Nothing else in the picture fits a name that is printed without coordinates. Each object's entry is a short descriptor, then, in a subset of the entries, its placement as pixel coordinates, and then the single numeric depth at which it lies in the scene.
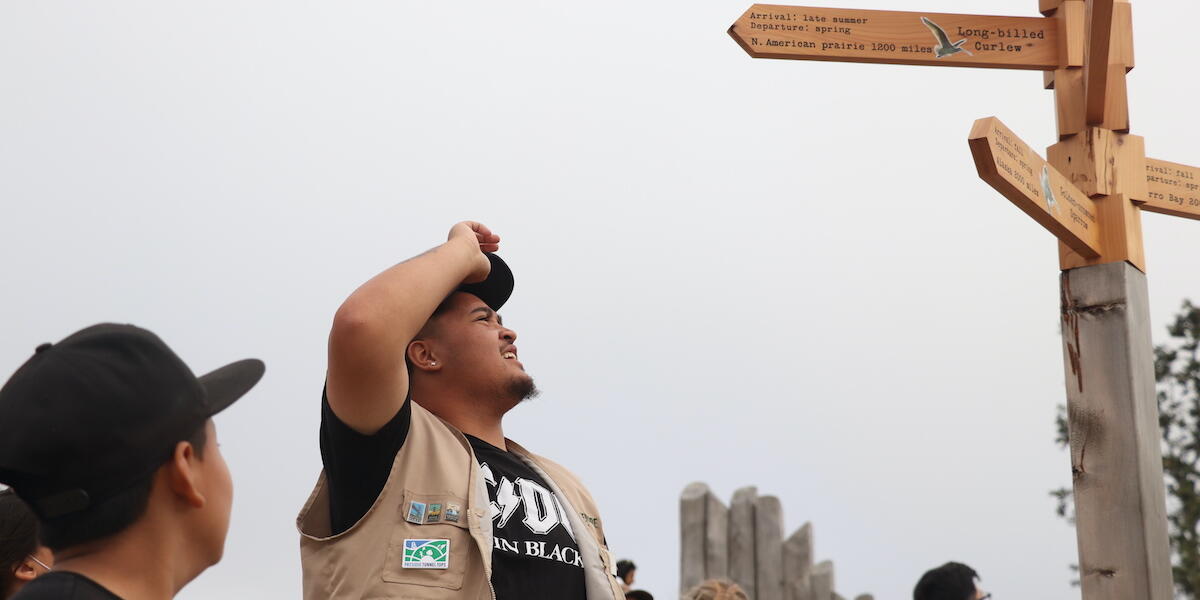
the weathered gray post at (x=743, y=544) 9.34
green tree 12.59
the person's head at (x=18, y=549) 2.86
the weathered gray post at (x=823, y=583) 9.09
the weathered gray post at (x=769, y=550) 9.30
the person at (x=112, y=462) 1.87
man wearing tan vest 2.71
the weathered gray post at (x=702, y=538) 9.26
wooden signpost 4.14
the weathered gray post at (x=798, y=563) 9.20
